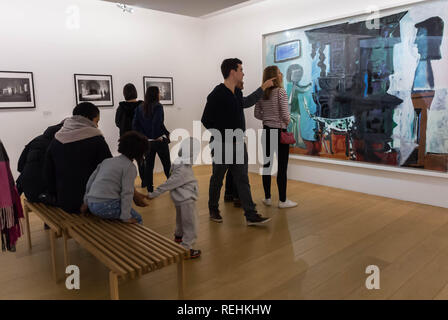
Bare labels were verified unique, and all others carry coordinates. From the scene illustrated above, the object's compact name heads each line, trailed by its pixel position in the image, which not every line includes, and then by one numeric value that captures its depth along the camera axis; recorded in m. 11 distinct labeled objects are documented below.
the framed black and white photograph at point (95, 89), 5.98
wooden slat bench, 2.07
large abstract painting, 4.30
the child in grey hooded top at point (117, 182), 2.66
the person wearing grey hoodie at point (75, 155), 2.83
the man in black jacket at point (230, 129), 3.70
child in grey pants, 2.96
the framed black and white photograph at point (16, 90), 5.27
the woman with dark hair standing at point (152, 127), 5.10
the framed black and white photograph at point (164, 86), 6.90
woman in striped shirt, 4.29
